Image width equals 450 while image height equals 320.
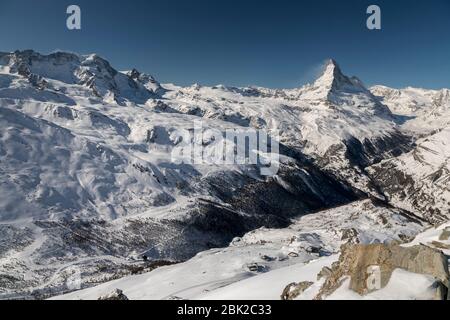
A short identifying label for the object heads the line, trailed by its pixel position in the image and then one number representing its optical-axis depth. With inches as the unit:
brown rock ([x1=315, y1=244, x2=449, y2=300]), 1236.5
